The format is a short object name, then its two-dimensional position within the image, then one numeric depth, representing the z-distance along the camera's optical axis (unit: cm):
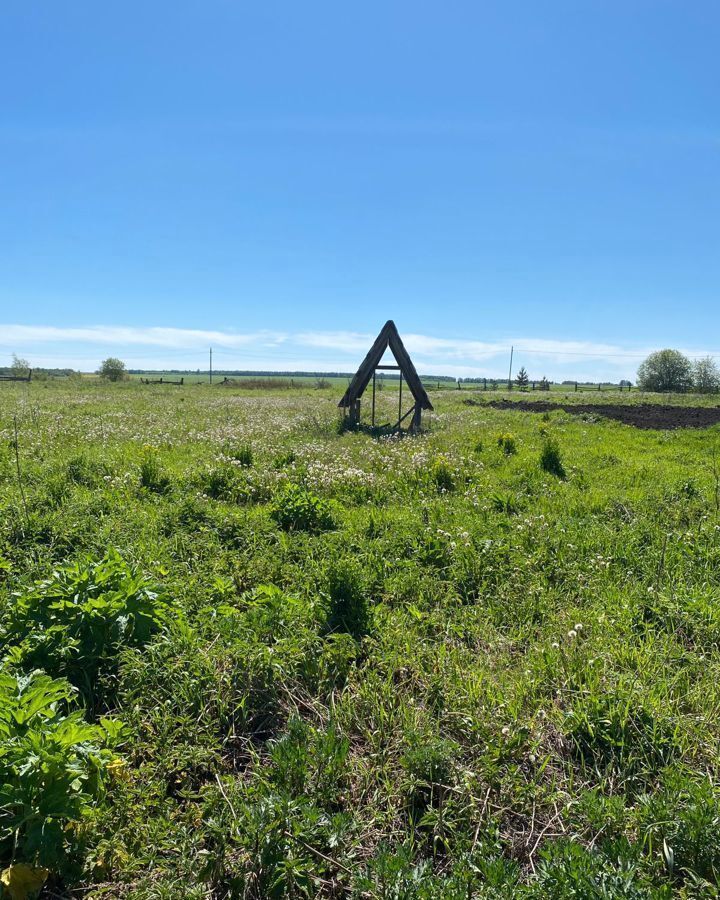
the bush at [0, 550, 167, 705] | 354
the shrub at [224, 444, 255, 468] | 1055
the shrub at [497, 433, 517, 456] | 1241
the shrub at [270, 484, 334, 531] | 700
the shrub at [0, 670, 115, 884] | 225
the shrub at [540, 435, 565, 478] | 1041
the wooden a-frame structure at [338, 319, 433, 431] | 1659
